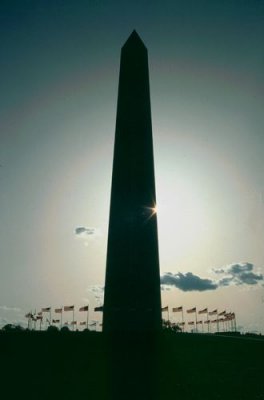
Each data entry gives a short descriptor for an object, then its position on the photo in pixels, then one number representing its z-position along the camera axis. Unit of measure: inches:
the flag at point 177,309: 2426.2
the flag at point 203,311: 2452.5
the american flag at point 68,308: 2309.3
